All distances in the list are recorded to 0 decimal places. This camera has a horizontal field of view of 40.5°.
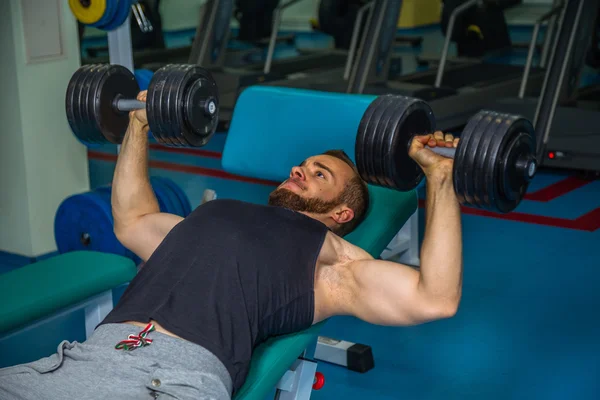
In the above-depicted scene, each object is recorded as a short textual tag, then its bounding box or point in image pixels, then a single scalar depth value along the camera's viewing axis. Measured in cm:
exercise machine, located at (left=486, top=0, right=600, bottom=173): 424
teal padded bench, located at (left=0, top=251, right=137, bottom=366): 209
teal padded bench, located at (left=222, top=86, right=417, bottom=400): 200
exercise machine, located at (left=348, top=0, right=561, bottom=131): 495
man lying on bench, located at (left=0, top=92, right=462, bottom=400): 160
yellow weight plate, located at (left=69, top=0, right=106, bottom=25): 263
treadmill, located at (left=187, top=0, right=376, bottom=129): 552
